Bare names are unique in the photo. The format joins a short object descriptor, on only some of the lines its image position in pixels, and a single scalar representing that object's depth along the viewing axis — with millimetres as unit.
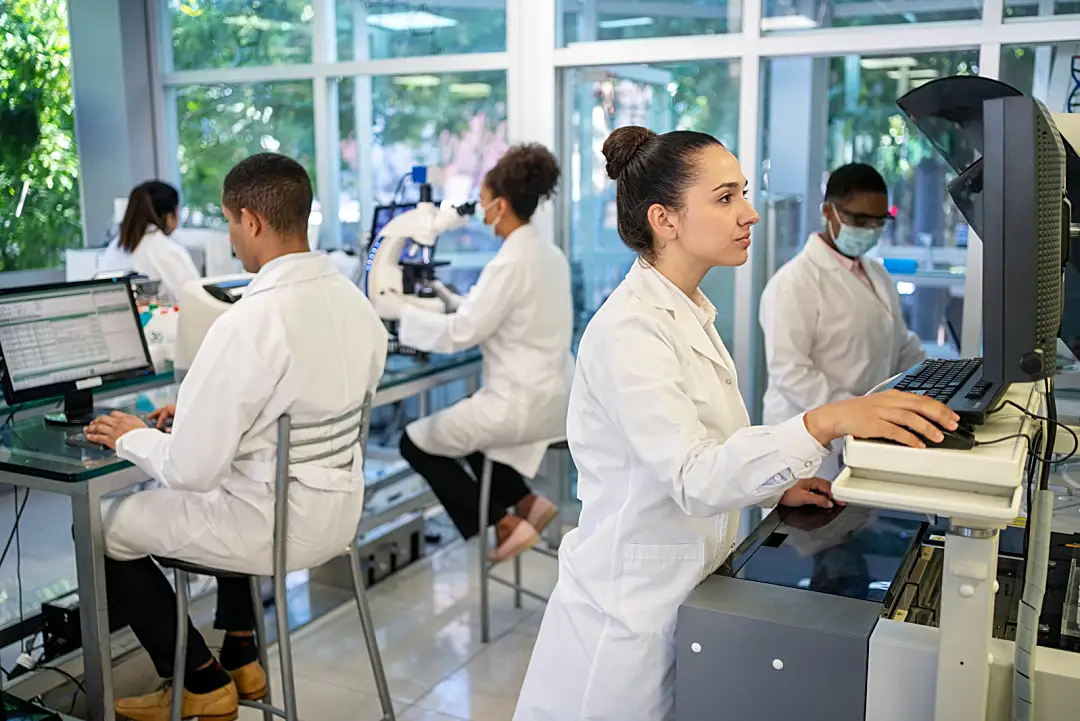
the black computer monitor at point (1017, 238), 1009
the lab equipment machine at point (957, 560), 1021
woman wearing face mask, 3062
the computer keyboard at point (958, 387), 1124
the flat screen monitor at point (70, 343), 2322
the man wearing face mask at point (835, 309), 2842
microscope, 3209
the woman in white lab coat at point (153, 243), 3930
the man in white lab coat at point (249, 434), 2045
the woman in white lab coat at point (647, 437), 1381
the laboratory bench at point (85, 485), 2123
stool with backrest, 2117
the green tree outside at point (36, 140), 4695
